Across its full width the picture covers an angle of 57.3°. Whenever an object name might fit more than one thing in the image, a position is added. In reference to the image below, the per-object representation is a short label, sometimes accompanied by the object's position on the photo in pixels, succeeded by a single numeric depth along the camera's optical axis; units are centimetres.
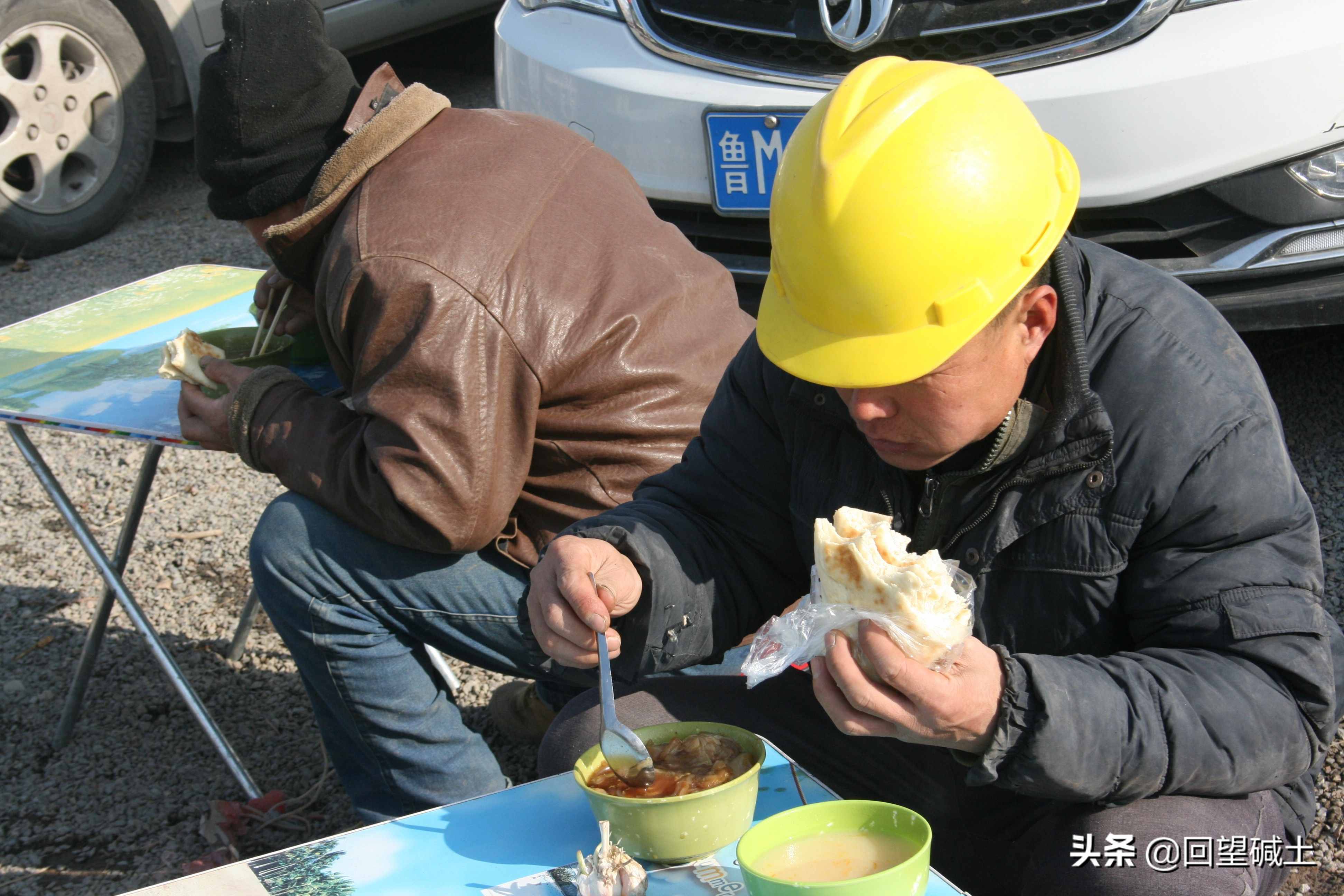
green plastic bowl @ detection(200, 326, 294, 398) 272
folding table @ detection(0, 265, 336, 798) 258
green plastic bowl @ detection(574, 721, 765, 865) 145
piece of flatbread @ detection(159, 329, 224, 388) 254
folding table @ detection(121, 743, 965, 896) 148
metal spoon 158
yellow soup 131
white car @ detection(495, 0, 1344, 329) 286
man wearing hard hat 146
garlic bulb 138
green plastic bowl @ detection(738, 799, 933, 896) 126
